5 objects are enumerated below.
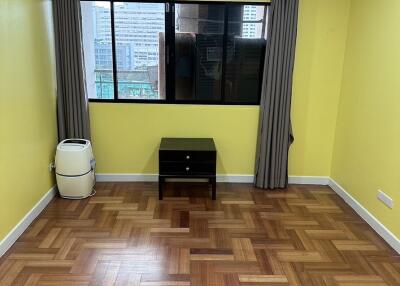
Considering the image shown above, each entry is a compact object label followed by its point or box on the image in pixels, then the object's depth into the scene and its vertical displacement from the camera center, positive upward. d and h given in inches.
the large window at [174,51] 147.7 +5.4
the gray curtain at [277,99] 141.8 -13.4
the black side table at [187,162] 140.3 -38.3
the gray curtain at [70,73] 139.2 -4.7
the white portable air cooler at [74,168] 136.1 -41.0
